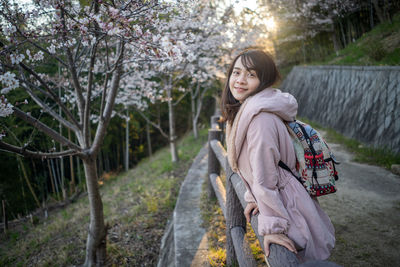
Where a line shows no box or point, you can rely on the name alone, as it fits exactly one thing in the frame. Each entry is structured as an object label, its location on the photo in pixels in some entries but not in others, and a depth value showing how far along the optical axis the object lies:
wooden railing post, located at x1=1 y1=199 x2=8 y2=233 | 5.30
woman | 1.19
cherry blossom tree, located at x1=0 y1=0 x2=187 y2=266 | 2.01
